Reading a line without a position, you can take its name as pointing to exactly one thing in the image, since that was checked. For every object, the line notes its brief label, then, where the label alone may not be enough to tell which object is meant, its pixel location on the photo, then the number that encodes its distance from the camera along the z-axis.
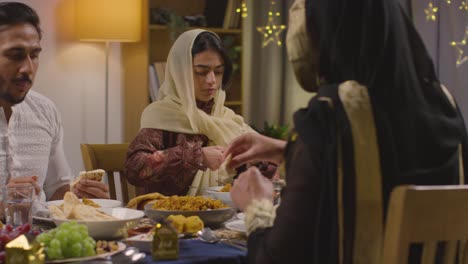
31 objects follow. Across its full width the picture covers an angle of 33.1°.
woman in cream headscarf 3.20
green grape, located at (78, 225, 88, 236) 1.82
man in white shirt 2.87
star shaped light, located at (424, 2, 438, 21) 5.05
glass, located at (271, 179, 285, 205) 2.55
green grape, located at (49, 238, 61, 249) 1.77
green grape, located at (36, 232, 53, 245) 1.81
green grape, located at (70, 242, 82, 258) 1.78
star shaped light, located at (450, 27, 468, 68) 4.99
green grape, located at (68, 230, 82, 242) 1.78
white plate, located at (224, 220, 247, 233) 2.17
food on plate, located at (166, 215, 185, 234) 2.11
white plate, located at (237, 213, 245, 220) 2.41
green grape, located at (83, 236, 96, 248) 1.81
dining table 1.81
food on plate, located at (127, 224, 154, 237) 2.07
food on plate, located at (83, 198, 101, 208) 2.34
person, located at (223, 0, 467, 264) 1.70
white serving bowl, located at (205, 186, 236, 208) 2.59
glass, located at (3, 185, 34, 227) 2.12
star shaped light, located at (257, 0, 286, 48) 5.30
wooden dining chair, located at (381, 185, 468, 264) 1.56
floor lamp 4.67
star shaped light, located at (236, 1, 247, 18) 5.16
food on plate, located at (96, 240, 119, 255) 1.85
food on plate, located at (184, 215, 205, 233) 2.11
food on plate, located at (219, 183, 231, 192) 2.70
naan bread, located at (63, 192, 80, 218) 2.11
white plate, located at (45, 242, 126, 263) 1.76
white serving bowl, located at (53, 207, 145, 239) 2.03
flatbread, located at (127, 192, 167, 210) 2.52
